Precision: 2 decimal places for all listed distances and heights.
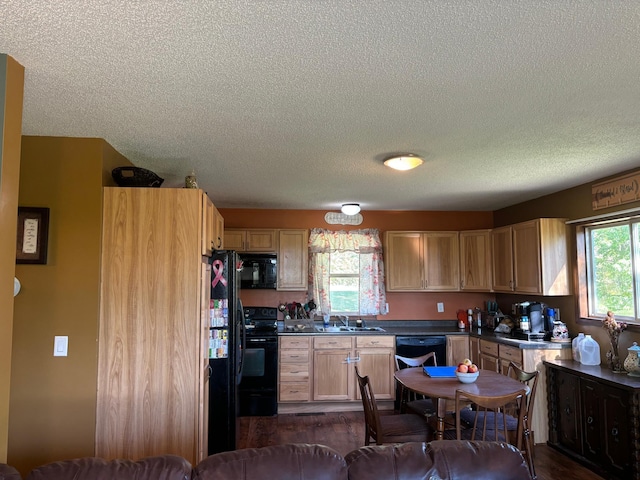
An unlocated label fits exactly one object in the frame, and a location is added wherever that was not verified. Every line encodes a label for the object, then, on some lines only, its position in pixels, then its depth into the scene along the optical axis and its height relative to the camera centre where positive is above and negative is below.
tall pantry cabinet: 2.68 -0.25
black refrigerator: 3.30 -0.56
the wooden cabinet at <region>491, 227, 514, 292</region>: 5.01 +0.30
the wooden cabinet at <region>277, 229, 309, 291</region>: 5.53 +0.31
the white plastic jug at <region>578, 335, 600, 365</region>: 3.85 -0.59
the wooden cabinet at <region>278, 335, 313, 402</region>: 5.06 -0.96
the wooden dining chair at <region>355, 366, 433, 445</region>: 3.09 -1.02
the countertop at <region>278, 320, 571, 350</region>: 4.12 -0.55
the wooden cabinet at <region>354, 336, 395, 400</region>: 5.14 -0.90
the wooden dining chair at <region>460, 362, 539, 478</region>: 2.82 -0.99
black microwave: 5.32 +0.17
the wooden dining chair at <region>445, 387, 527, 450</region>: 2.63 -0.81
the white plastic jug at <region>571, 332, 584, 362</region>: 3.98 -0.57
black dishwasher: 5.18 -0.72
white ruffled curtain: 5.79 +0.28
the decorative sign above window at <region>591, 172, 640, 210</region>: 3.56 +0.79
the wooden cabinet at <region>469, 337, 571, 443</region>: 4.07 -0.77
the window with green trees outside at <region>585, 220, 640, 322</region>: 3.74 +0.14
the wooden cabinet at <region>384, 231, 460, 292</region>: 5.65 +0.30
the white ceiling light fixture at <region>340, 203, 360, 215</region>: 4.97 +0.86
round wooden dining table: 2.94 -0.72
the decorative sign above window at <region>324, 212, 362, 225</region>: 5.88 +0.89
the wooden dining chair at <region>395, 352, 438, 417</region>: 3.52 -1.00
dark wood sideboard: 3.13 -1.04
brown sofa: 1.50 -0.63
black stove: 4.96 -1.03
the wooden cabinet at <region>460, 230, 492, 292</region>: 5.48 +0.30
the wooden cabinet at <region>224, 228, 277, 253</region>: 5.45 +0.56
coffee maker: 4.39 -0.40
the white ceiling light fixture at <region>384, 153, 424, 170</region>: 3.21 +0.91
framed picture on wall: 2.64 +0.29
